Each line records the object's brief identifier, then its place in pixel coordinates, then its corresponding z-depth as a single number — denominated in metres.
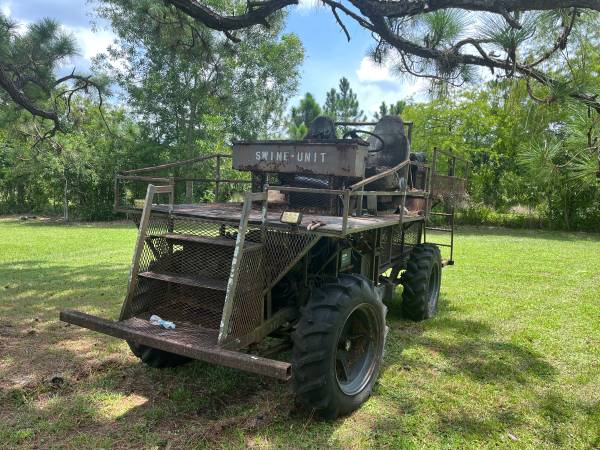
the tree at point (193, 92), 20.77
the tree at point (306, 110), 51.84
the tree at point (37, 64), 6.67
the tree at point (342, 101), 55.78
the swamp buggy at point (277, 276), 3.15
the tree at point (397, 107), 46.99
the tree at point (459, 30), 3.94
